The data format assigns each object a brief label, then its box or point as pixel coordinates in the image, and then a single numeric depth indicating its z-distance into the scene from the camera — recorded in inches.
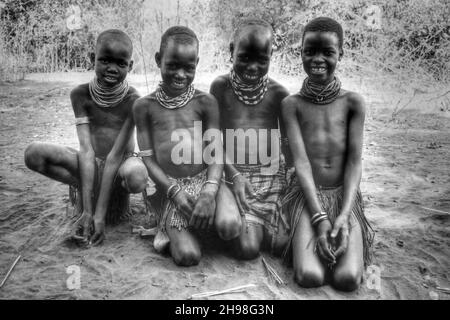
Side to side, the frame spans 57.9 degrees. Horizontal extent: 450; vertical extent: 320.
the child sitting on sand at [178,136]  90.3
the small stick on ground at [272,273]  81.4
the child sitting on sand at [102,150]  93.7
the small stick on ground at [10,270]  78.4
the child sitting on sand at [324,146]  86.1
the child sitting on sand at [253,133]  92.4
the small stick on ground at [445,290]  79.7
